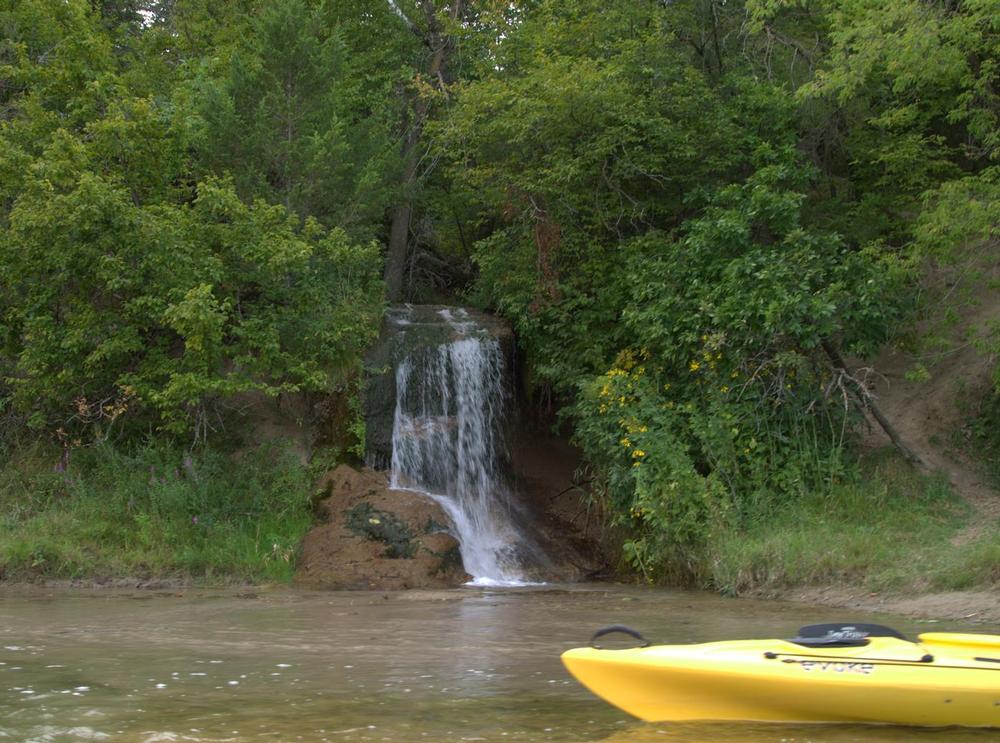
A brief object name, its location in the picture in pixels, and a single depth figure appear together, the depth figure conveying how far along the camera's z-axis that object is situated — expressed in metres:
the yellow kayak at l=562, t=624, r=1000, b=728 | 5.58
